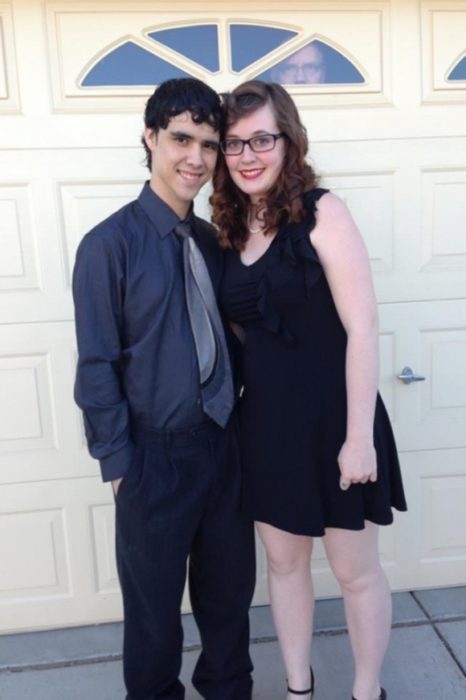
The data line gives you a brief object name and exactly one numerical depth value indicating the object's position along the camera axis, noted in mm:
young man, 1619
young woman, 1627
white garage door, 2213
